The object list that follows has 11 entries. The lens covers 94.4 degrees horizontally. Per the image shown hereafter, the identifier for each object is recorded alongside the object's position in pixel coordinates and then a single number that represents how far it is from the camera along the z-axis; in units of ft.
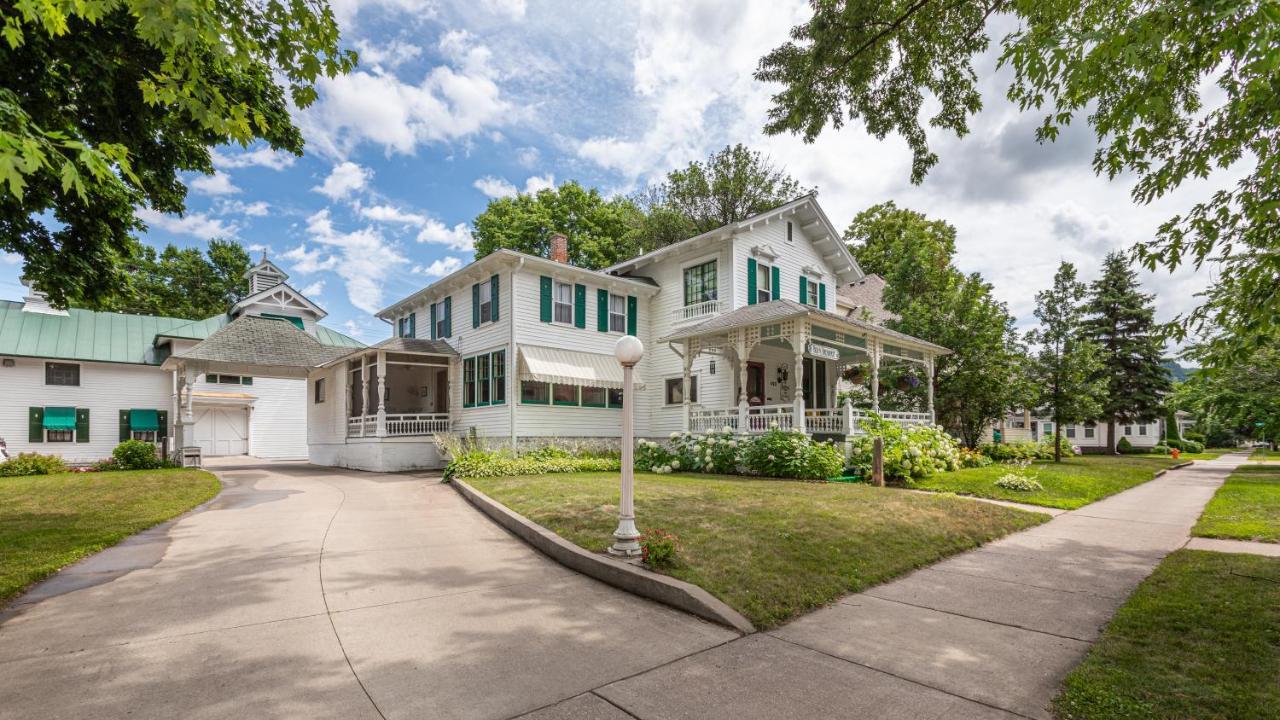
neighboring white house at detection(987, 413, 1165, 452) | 141.79
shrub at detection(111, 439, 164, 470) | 59.36
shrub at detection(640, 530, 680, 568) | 18.53
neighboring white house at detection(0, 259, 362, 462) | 72.13
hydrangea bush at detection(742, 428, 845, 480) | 44.32
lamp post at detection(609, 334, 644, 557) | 20.26
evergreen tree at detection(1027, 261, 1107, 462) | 64.39
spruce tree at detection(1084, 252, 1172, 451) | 98.43
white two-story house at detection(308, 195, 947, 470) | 55.93
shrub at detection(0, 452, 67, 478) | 55.93
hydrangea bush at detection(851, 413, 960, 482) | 44.47
